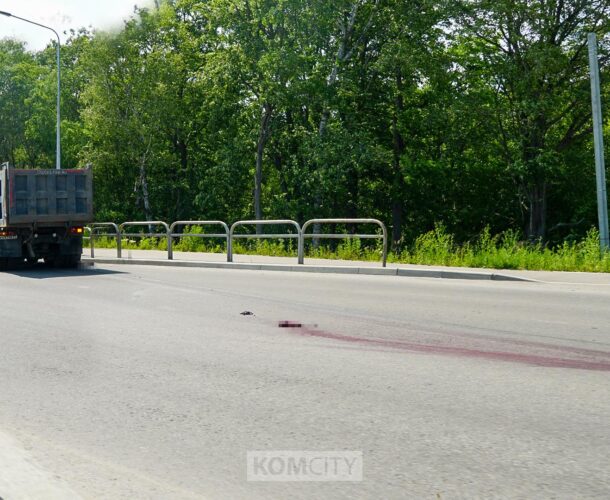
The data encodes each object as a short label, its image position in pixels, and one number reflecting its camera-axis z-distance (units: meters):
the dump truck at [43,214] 20.77
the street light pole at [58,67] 33.26
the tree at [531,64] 31.98
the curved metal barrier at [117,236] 24.45
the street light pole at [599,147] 18.88
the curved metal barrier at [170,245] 22.86
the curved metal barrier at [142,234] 23.83
